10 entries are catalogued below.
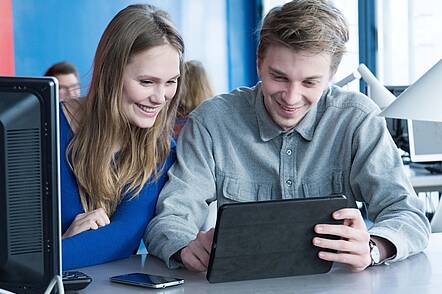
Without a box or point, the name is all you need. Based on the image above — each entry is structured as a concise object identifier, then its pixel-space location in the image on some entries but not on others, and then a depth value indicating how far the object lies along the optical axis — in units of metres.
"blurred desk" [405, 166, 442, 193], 4.60
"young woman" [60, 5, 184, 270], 2.65
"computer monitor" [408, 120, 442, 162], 4.90
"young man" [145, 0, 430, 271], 2.57
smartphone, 2.28
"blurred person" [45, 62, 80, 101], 6.03
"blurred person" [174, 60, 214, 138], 5.29
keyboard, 2.22
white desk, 2.27
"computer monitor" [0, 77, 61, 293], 1.95
